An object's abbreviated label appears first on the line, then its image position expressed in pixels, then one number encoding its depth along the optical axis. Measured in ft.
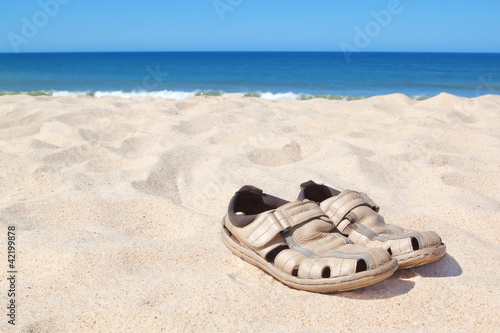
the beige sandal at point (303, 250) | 5.04
